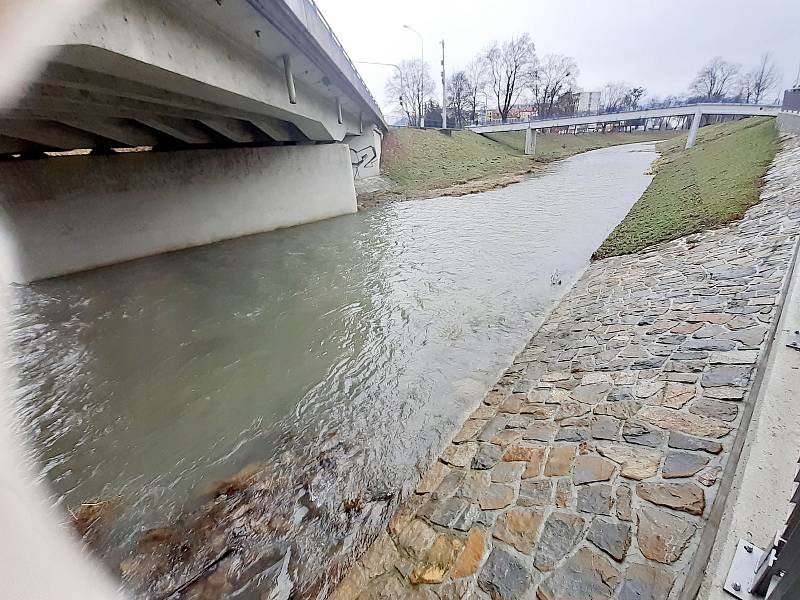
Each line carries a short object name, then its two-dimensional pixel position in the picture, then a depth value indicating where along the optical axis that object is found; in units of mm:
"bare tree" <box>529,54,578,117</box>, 63625
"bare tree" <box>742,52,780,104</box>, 63625
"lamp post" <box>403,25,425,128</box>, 58259
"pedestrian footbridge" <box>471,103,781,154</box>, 33625
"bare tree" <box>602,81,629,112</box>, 92988
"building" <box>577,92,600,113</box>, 72625
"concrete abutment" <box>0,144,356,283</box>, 9492
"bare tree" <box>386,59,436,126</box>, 60438
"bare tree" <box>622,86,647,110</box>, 81500
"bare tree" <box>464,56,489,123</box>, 60606
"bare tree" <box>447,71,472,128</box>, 63125
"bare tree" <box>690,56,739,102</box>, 67875
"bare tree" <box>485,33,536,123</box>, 56812
